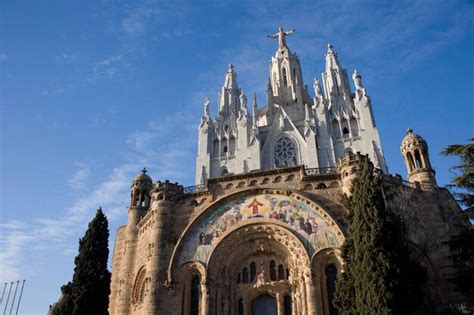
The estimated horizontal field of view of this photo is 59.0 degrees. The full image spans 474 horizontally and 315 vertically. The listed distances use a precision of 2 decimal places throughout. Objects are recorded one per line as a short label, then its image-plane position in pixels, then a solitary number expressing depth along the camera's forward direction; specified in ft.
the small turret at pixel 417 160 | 81.71
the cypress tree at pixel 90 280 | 67.41
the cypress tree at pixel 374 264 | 53.47
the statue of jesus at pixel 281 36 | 182.71
